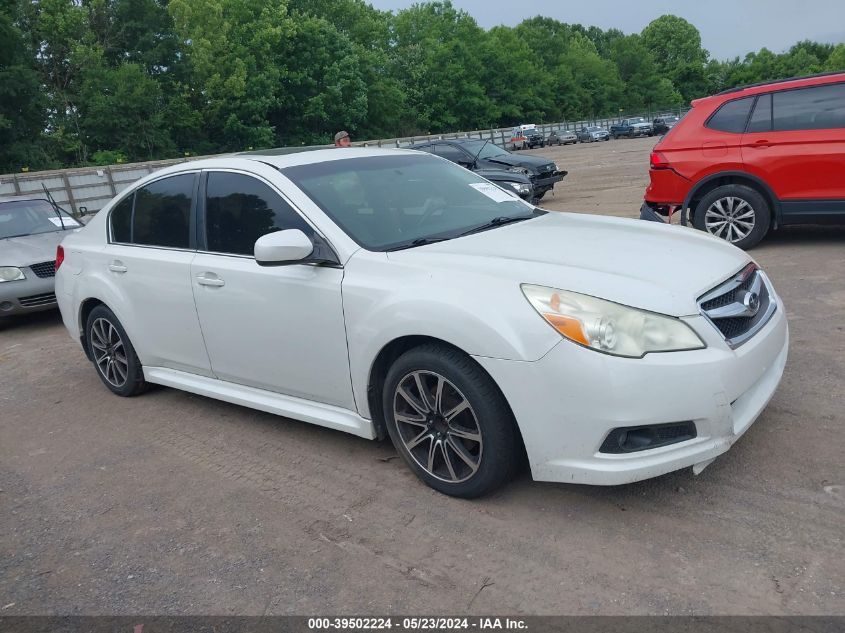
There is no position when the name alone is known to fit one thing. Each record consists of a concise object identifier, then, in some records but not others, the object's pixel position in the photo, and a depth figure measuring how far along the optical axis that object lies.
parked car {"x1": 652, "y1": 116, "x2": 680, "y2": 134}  58.29
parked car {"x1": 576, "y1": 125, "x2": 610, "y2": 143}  65.06
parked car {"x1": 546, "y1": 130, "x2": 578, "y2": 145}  62.78
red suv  7.48
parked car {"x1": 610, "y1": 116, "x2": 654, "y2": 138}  61.56
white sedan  2.97
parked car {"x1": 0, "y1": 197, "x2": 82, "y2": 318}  8.17
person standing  9.98
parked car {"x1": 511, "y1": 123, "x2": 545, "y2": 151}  59.31
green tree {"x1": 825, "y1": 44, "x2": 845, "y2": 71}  111.69
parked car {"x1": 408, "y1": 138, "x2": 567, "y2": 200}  16.48
